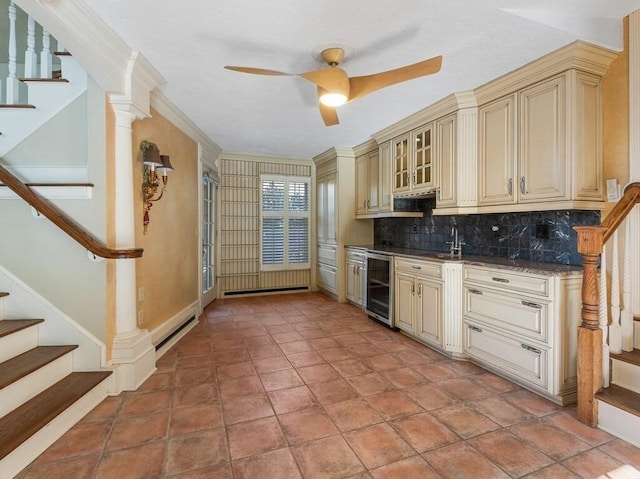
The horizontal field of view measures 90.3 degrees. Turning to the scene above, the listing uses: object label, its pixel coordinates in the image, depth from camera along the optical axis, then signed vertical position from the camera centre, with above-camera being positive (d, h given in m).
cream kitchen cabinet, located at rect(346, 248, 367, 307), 4.59 -0.62
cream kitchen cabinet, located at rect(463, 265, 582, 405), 2.20 -0.70
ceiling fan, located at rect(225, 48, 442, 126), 2.04 +1.06
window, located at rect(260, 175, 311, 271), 5.73 +0.25
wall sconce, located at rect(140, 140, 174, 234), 2.73 +0.57
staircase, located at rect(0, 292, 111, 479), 1.63 -0.99
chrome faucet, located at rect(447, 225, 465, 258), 3.54 -0.10
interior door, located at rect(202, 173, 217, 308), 4.76 -0.04
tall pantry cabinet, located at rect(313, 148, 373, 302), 5.20 +0.26
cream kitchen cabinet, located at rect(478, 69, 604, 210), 2.30 +0.70
